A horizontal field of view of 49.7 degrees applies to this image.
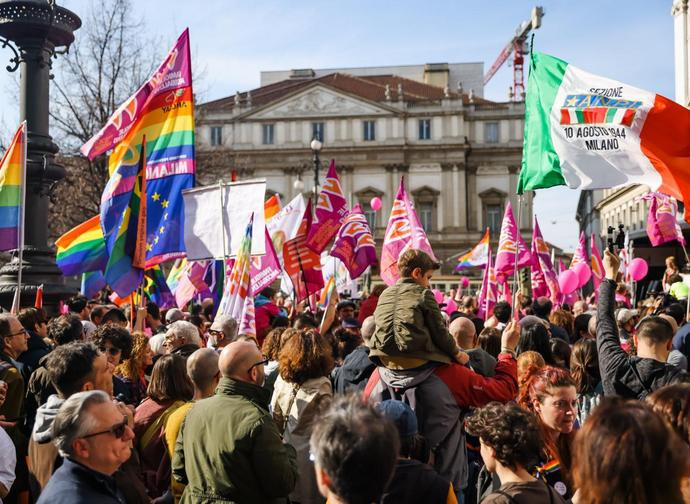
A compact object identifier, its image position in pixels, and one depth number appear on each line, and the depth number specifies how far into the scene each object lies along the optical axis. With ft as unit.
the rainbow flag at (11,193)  27.96
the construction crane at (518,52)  298.35
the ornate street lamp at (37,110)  33.17
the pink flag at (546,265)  52.13
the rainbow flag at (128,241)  25.90
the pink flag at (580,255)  52.29
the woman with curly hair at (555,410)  12.02
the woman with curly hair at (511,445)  9.34
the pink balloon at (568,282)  48.24
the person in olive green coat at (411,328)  13.66
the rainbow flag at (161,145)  28.89
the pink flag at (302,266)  36.50
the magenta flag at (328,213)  38.60
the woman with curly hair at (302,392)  13.84
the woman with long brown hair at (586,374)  17.04
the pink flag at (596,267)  55.11
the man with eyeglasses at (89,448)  8.92
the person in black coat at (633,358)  13.38
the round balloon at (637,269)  52.39
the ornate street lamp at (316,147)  71.25
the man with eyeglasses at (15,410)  14.17
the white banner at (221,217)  26.27
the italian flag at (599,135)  20.57
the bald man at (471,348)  16.99
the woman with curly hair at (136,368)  17.53
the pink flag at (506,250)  47.60
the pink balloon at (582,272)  49.87
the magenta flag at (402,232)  38.63
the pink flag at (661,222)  52.70
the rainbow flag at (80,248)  31.73
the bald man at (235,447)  11.25
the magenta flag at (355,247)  38.88
